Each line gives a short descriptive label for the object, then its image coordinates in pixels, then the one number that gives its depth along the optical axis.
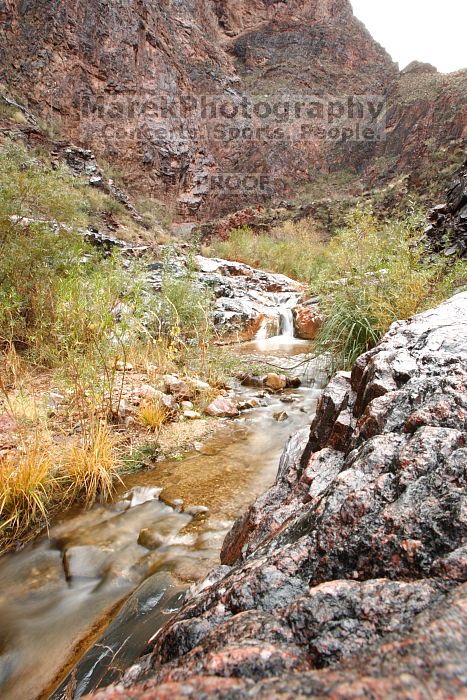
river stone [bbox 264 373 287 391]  4.68
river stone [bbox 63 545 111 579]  1.86
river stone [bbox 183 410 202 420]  3.68
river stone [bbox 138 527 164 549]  2.07
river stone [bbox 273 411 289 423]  3.75
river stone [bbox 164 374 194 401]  3.94
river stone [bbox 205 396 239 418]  3.82
